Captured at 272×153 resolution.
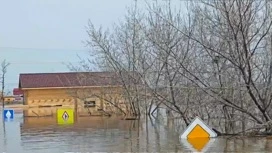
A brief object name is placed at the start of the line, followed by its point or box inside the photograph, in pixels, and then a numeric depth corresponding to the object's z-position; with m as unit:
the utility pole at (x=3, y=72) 68.12
